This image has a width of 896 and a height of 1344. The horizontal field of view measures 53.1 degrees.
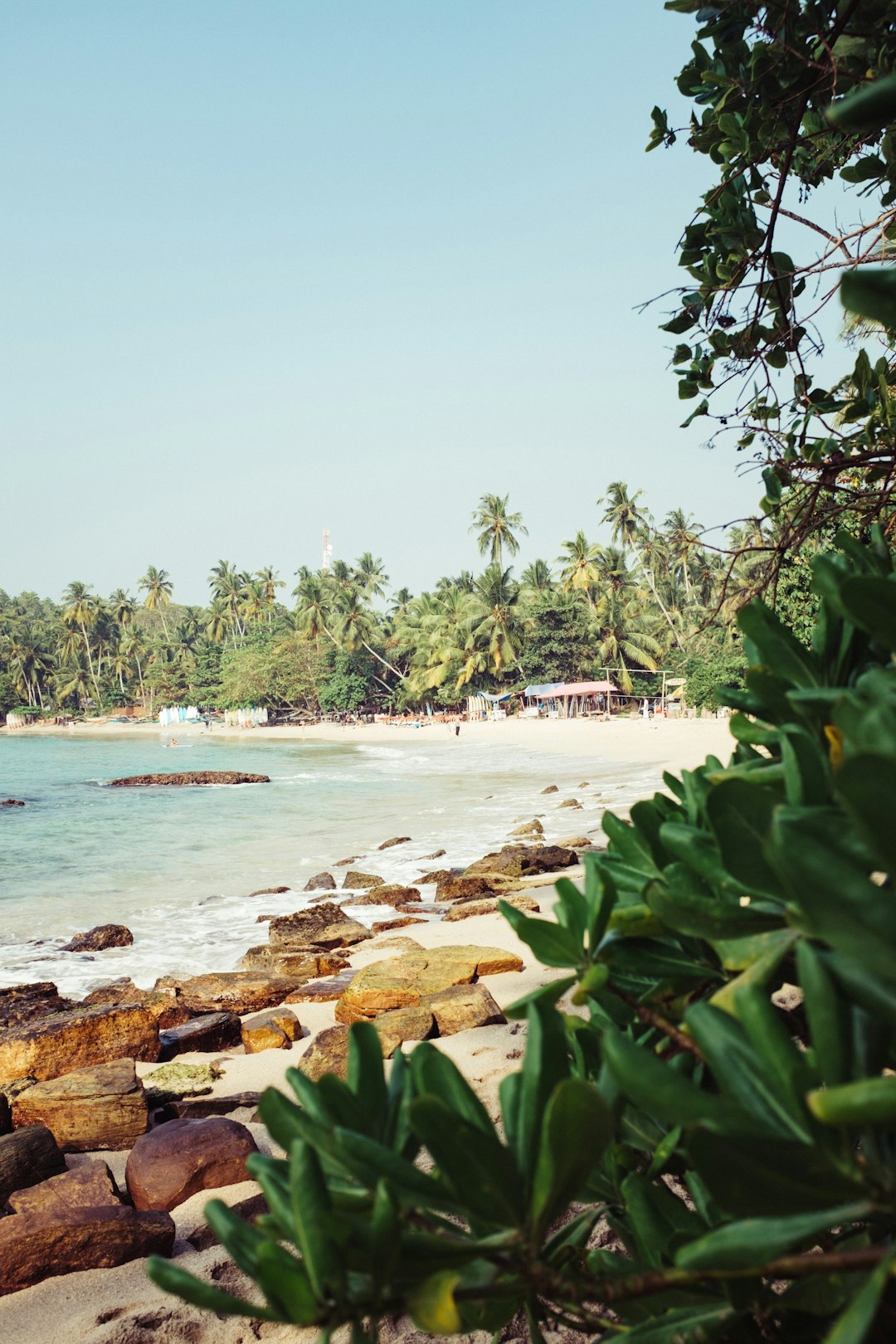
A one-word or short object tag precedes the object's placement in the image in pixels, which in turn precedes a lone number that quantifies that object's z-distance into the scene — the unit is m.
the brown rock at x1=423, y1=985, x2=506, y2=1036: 4.57
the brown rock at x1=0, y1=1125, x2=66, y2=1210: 3.22
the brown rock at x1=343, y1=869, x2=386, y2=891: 11.66
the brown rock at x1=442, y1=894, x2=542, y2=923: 8.44
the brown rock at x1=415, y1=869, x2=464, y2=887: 11.42
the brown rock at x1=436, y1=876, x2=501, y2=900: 9.56
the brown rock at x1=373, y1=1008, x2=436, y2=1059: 4.43
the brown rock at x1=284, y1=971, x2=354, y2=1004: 6.30
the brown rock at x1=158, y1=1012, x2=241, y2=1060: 5.25
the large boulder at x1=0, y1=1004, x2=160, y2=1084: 4.94
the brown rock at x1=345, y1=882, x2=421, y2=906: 10.16
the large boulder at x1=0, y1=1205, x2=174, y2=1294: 2.73
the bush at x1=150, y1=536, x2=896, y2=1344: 0.49
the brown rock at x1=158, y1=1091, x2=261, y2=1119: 4.14
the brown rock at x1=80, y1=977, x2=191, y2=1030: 5.74
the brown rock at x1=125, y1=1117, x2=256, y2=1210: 3.19
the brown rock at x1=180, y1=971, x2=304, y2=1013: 6.21
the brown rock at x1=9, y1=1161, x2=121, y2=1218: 2.94
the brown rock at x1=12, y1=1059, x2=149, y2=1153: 3.92
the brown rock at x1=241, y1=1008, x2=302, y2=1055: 5.24
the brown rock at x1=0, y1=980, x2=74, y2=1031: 6.07
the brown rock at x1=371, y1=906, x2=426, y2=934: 8.77
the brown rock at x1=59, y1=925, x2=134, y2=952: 9.70
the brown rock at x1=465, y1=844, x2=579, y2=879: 10.42
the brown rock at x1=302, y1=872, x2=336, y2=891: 12.07
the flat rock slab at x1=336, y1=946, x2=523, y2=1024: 5.34
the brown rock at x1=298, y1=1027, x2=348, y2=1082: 4.20
